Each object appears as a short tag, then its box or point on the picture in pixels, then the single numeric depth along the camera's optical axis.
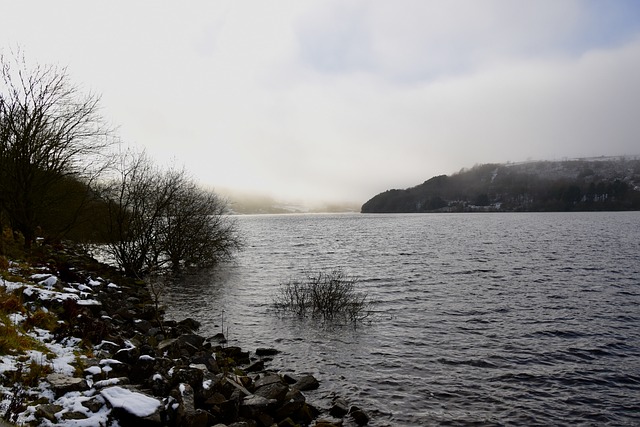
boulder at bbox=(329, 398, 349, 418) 11.05
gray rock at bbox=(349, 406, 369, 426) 10.71
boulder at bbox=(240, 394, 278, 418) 9.38
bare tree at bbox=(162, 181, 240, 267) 35.19
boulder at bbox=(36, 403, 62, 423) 6.39
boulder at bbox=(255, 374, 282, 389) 11.47
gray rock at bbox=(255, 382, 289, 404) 10.63
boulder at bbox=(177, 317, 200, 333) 18.21
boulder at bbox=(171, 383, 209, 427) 7.50
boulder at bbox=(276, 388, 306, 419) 10.29
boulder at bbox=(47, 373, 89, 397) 7.23
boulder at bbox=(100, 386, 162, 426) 6.96
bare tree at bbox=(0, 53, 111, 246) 19.22
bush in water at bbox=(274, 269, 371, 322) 21.30
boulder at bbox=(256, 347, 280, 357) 15.91
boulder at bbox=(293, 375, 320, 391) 12.64
